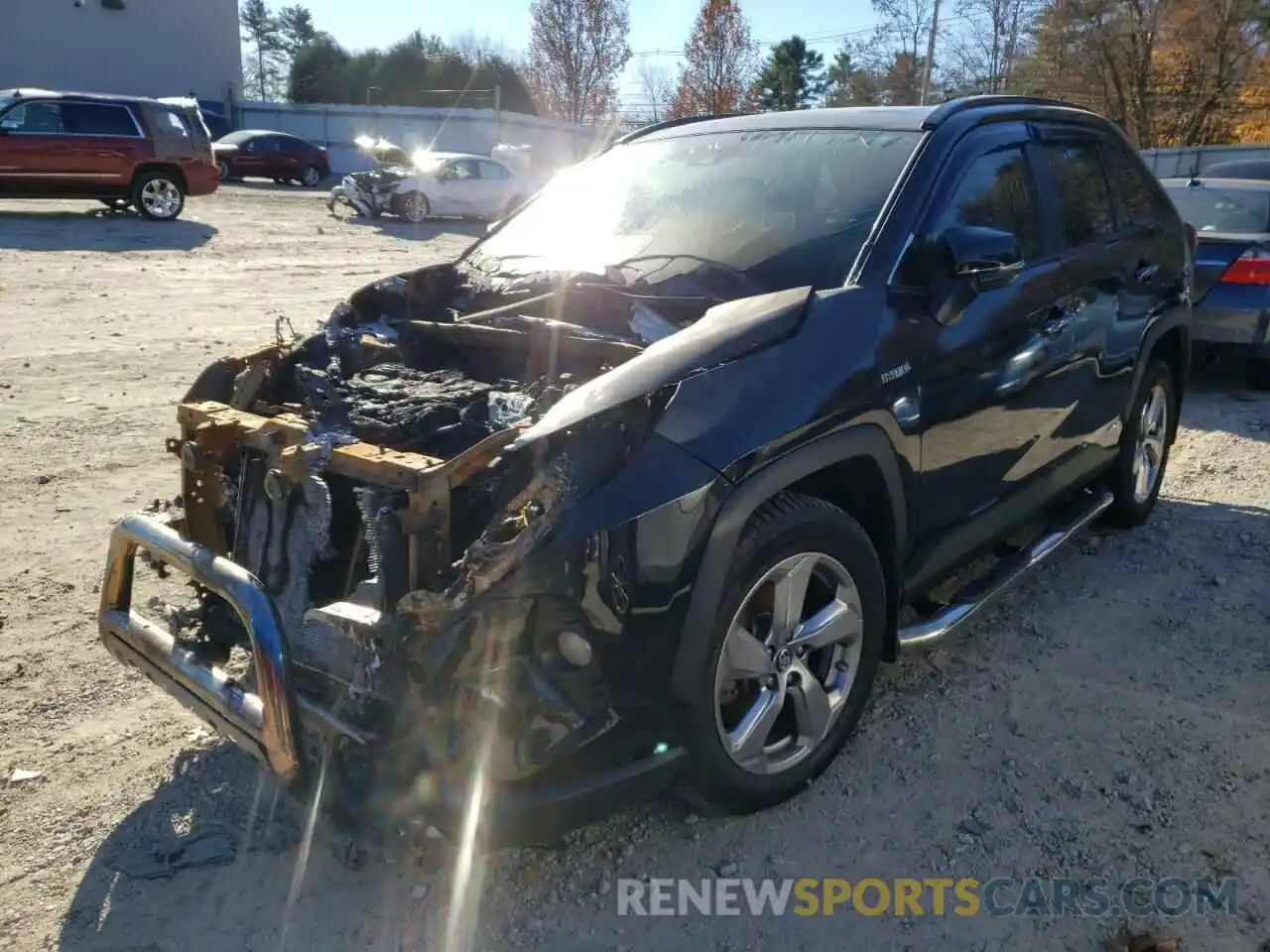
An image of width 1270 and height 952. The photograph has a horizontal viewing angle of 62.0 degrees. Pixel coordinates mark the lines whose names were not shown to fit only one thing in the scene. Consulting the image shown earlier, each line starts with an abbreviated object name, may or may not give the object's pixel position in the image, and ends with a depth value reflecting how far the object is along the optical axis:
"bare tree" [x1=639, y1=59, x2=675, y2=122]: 46.72
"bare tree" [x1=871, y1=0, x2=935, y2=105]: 41.41
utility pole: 35.34
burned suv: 2.38
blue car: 7.49
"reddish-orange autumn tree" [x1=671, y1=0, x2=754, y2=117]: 41.06
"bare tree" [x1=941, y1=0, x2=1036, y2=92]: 38.25
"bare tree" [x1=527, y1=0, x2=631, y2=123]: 40.88
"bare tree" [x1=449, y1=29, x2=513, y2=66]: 52.80
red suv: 16.55
